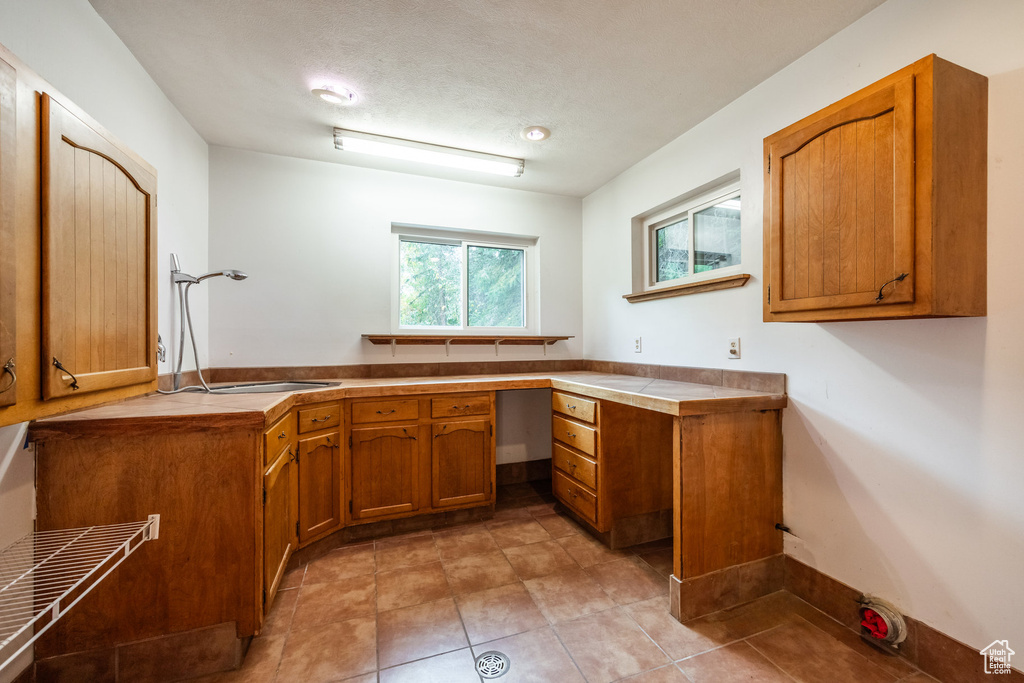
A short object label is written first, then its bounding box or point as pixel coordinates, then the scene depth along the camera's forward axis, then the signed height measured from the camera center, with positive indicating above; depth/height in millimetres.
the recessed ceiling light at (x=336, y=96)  2051 +1241
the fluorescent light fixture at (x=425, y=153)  2461 +1185
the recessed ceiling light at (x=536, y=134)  2441 +1248
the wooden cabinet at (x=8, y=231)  899 +242
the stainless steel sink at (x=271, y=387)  2352 -294
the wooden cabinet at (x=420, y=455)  2365 -709
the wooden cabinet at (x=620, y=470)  2264 -758
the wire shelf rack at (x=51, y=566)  1229 -711
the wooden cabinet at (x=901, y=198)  1206 +446
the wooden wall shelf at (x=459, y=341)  2971 -20
